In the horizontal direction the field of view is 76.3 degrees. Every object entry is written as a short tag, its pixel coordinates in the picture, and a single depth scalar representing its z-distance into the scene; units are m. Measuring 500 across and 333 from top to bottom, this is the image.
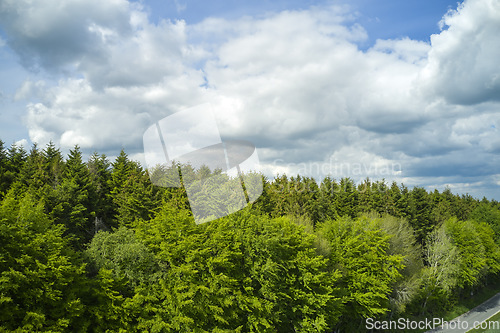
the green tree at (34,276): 18.09
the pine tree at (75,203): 33.94
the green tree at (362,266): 32.77
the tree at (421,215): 62.81
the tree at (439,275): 48.69
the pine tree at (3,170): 36.59
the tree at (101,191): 39.47
